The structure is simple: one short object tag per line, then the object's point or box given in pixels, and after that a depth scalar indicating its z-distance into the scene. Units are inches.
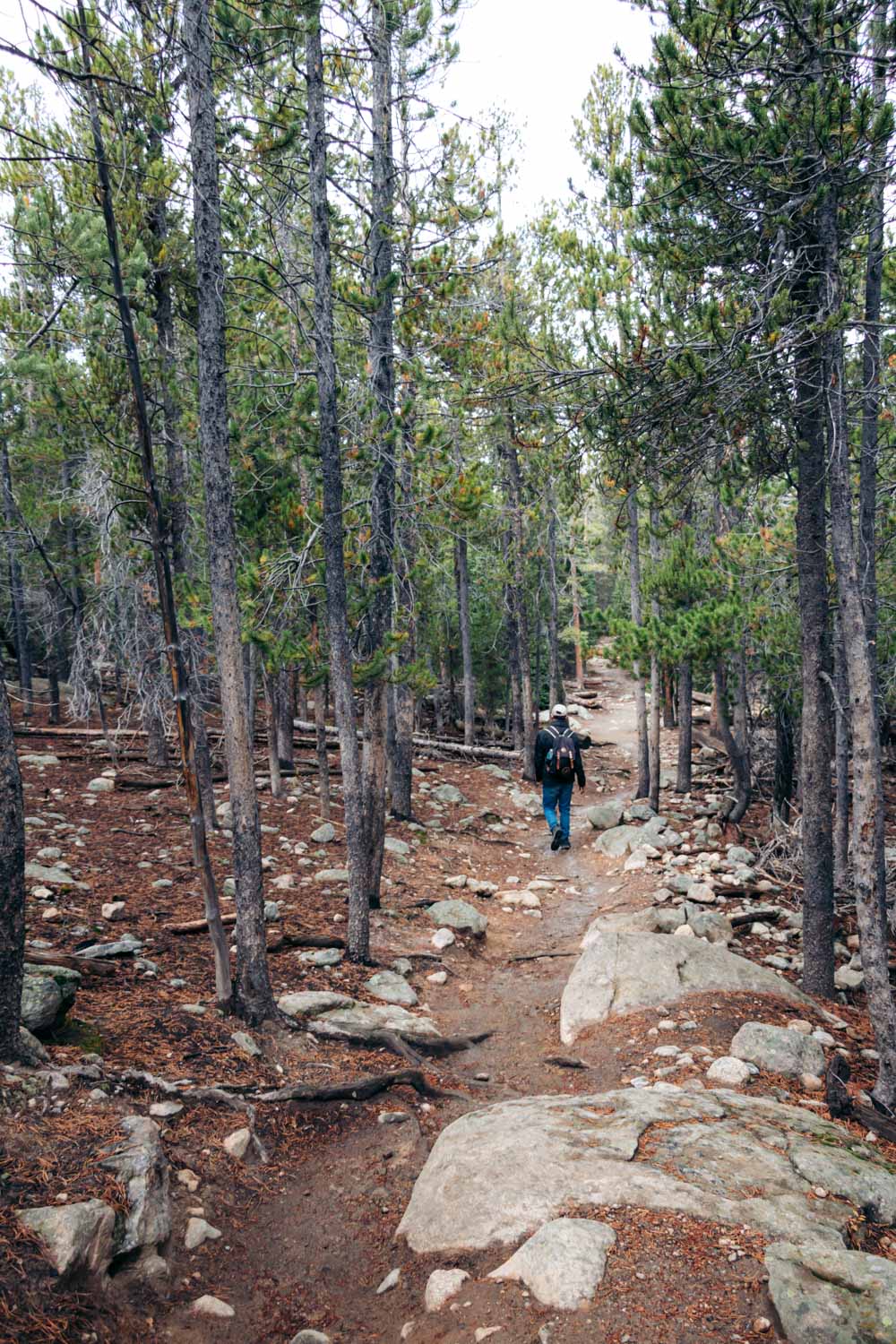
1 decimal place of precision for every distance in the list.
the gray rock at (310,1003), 288.2
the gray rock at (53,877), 358.9
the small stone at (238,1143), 205.8
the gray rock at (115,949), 290.5
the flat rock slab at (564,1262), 143.6
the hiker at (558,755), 551.2
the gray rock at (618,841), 568.7
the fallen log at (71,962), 265.1
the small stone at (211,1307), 155.8
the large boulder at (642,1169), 167.3
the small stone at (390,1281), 167.6
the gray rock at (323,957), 339.9
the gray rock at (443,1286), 154.3
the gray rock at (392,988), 328.2
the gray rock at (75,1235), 143.7
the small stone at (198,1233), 173.0
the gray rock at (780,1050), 257.9
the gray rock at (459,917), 418.6
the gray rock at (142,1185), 161.0
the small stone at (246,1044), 251.3
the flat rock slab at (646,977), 307.9
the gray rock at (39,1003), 215.2
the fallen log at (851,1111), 231.1
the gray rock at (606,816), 646.5
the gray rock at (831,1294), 130.6
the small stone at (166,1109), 205.6
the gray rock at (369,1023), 280.2
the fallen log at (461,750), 912.3
